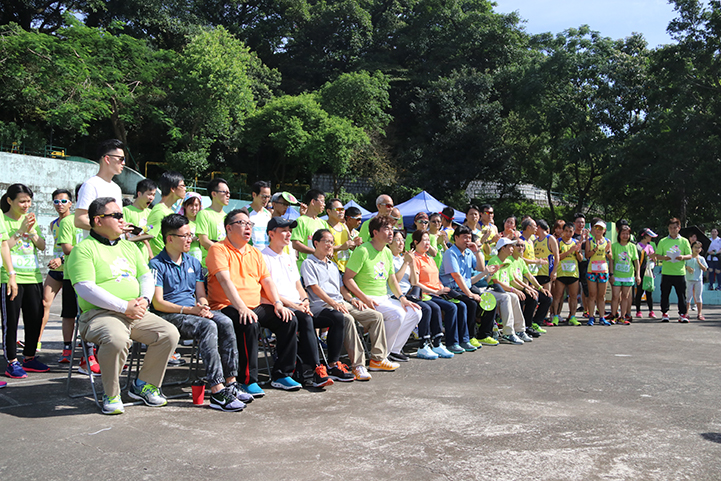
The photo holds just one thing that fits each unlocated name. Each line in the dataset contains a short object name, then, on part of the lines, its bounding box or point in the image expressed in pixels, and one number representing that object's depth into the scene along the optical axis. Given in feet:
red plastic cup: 15.42
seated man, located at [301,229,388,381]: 19.10
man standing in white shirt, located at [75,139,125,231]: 16.56
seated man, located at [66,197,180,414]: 14.25
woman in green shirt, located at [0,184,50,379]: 17.84
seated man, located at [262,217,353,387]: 18.28
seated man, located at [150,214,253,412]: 15.37
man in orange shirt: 16.53
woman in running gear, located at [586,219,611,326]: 34.14
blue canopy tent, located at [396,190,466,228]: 67.72
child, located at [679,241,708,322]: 37.38
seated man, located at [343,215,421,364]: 21.49
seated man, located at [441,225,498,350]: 25.53
